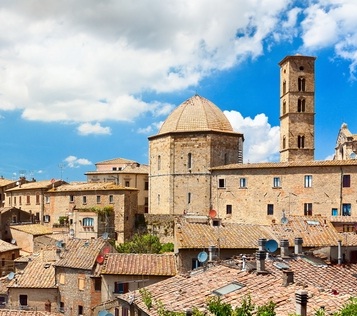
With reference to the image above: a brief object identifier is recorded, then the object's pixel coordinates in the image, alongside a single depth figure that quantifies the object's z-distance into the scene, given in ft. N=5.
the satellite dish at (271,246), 71.72
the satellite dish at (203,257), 71.69
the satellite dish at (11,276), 110.83
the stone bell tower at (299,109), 187.67
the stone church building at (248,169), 145.18
